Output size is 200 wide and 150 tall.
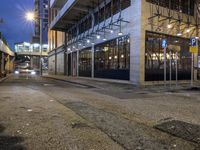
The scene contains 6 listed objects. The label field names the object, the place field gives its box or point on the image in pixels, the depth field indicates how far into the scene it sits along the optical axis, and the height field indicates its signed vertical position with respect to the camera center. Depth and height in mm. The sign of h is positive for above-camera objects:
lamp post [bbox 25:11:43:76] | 18710 +6947
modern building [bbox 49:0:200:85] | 13308 +3618
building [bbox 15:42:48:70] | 52435 +8347
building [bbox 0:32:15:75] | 18386 +1763
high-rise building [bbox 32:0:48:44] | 71768 +27956
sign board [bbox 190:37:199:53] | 10831 +1837
